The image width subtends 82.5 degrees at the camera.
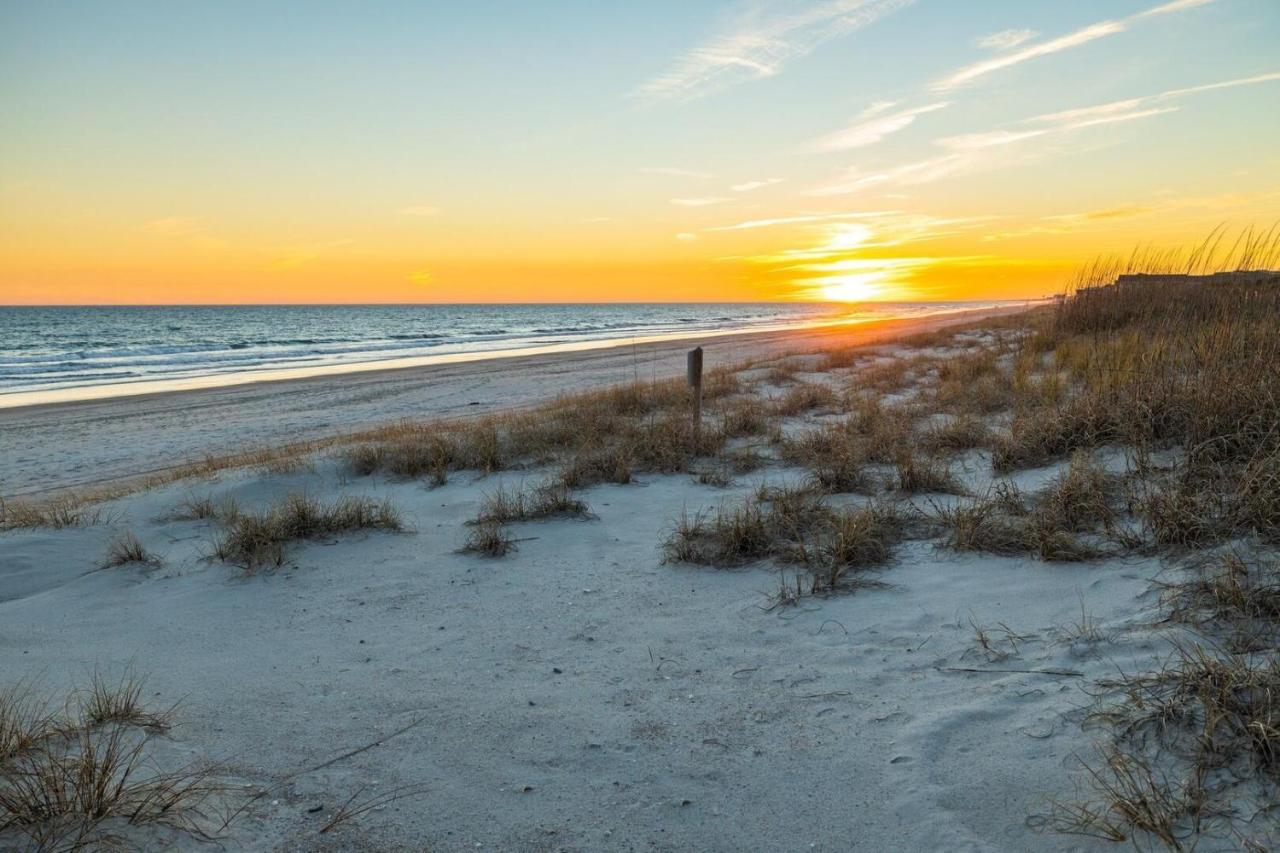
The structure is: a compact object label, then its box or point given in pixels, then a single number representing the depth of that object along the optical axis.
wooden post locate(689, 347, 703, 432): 7.59
